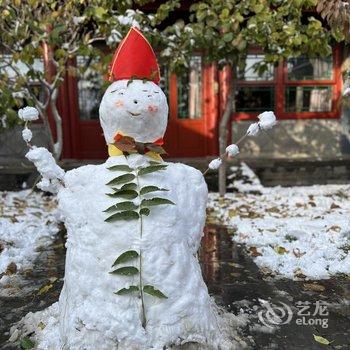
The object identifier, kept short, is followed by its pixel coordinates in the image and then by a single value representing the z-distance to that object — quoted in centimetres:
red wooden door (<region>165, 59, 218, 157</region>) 966
